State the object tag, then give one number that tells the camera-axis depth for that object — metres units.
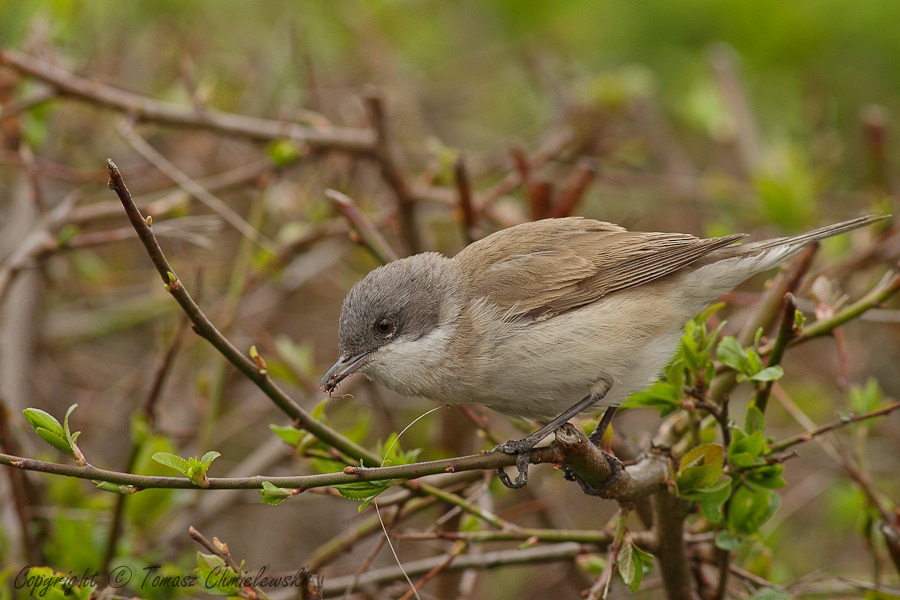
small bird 6.33
